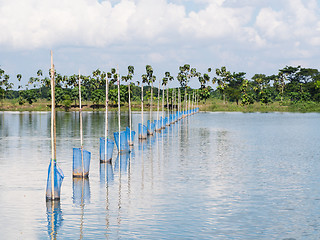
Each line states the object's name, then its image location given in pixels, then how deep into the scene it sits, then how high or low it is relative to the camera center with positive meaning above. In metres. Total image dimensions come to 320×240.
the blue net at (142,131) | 62.53 -3.73
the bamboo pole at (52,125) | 24.89 -1.19
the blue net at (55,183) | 24.84 -3.99
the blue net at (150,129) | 70.77 -3.93
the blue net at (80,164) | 31.89 -4.00
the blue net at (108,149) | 39.34 -3.75
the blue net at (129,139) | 51.23 -3.91
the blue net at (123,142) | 48.11 -3.91
